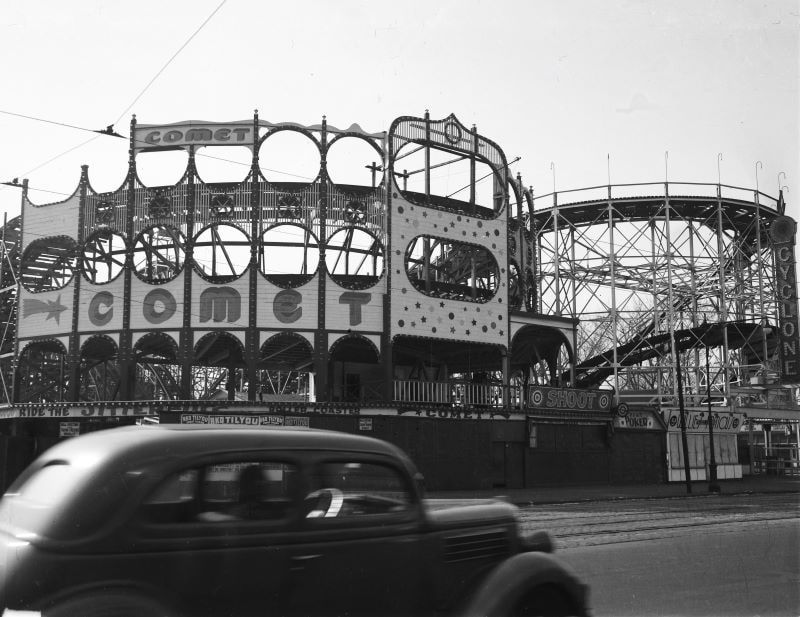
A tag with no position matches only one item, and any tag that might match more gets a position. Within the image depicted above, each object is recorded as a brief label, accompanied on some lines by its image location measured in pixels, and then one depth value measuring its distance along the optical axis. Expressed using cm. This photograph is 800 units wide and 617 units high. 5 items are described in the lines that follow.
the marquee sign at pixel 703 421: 4028
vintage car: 381
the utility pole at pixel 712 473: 3338
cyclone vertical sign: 4503
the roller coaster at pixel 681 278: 4644
